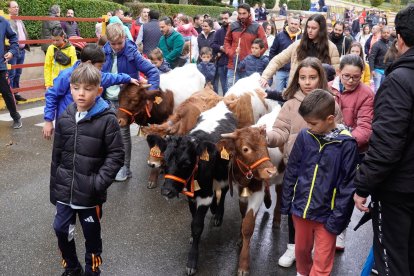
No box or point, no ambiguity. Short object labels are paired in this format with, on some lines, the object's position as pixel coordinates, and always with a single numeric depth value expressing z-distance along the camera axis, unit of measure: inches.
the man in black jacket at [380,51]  401.4
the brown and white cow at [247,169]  145.7
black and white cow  142.0
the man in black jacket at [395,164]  97.4
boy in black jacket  125.6
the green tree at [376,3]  2287.9
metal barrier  364.2
